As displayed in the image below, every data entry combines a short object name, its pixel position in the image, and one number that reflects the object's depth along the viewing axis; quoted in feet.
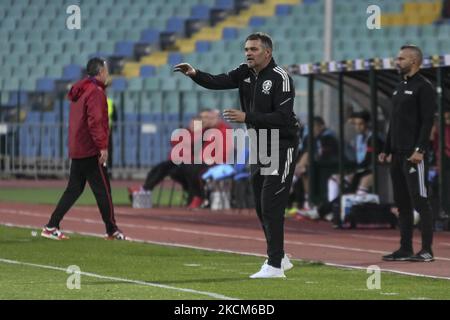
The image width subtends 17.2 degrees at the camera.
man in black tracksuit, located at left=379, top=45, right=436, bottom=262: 47.11
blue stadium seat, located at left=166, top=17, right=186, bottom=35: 126.93
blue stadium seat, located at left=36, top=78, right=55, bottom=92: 124.16
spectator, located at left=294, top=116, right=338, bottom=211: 78.43
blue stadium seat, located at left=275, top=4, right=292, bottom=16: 126.41
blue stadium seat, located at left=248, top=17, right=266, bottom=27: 125.90
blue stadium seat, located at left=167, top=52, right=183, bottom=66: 123.44
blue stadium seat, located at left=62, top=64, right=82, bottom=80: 124.06
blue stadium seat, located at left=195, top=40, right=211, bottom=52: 124.32
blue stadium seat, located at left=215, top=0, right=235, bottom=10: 127.95
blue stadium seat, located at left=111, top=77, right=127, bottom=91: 120.57
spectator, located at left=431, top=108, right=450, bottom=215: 66.54
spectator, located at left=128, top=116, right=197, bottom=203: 81.66
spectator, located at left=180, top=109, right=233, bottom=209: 79.10
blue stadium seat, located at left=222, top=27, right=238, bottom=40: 125.80
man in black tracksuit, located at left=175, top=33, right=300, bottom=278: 40.73
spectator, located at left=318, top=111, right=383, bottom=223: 71.97
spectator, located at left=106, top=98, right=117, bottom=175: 89.28
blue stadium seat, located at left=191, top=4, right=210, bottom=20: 127.65
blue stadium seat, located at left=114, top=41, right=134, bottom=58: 125.59
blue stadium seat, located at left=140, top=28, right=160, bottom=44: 126.62
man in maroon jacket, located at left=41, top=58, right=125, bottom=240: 55.16
